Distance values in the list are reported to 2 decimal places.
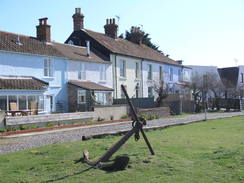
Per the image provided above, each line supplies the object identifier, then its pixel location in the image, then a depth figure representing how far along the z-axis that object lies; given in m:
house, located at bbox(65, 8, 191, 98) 38.88
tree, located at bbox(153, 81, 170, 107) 37.39
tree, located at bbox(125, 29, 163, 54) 63.03
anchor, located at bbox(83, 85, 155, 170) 8.24
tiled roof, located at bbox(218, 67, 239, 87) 65.44
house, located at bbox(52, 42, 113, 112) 31.59
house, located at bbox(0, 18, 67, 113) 25.50
